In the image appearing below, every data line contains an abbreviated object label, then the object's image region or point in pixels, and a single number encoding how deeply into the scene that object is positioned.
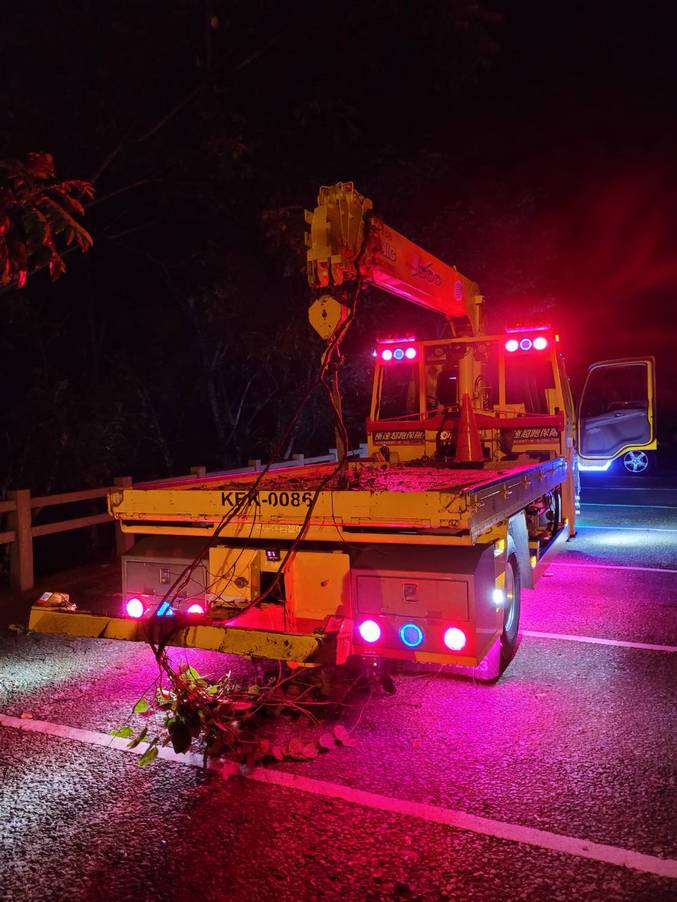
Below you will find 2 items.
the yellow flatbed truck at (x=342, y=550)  4.26
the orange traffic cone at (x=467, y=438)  7.68
